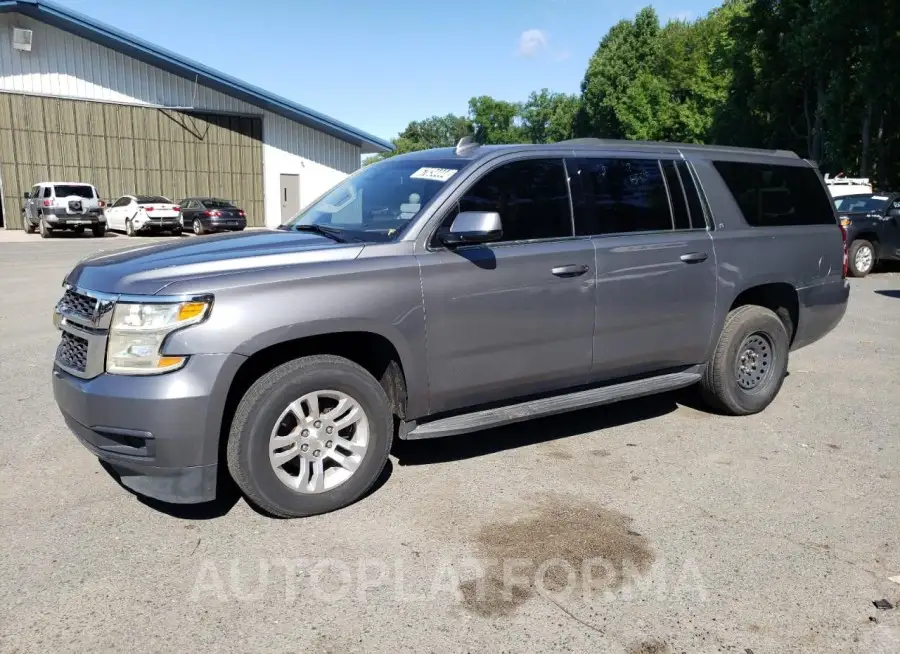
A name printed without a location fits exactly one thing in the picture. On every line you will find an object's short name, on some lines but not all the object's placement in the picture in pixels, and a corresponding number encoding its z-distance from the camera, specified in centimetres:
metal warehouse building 2780
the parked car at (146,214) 2667
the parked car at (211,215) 2729
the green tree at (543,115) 8318
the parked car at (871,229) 1435
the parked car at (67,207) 2516
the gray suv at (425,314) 331
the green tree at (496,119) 9875
